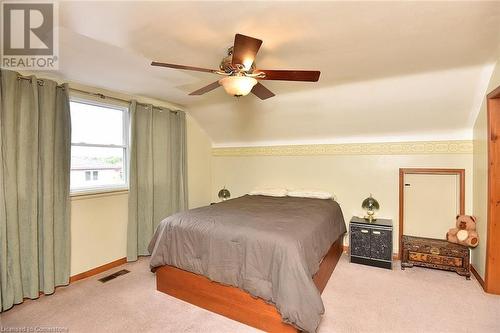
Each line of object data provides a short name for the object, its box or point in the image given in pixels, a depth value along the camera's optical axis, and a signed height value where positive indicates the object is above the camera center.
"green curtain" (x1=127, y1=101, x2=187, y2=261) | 3.50 -0.07
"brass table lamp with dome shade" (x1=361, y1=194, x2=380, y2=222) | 3.58 -0.59
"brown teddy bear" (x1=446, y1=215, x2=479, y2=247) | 2.94 -0.80
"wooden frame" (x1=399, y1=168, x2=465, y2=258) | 3.29 -0.23
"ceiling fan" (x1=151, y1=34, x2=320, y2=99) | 1.79 +0.71
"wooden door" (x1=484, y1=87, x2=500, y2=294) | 2.58 -0.35
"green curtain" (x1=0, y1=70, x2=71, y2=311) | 2.37 -0.21
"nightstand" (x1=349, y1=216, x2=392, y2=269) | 3.25 -1.02
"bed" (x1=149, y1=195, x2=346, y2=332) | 1.89 -0.84
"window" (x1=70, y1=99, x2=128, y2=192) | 3.11 +0.26
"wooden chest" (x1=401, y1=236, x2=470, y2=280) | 2.97 -1.09
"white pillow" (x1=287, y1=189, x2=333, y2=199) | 3.88 -0.44
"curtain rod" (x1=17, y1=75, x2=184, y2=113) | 2.52 +0.89
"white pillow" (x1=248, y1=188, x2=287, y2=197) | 4.19 -0.44
